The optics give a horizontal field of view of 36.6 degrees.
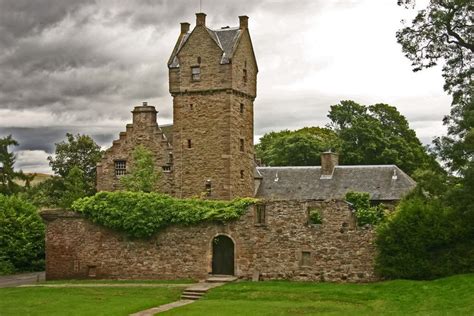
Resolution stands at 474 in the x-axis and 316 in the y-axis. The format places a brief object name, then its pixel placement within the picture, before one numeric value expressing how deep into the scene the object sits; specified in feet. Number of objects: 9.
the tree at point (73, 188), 179.63
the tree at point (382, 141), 199.82
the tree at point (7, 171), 198.70
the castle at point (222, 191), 105.91
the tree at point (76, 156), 211.61
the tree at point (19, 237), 134.82
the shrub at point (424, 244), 97.25
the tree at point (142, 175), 136.15
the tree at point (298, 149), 213.05
